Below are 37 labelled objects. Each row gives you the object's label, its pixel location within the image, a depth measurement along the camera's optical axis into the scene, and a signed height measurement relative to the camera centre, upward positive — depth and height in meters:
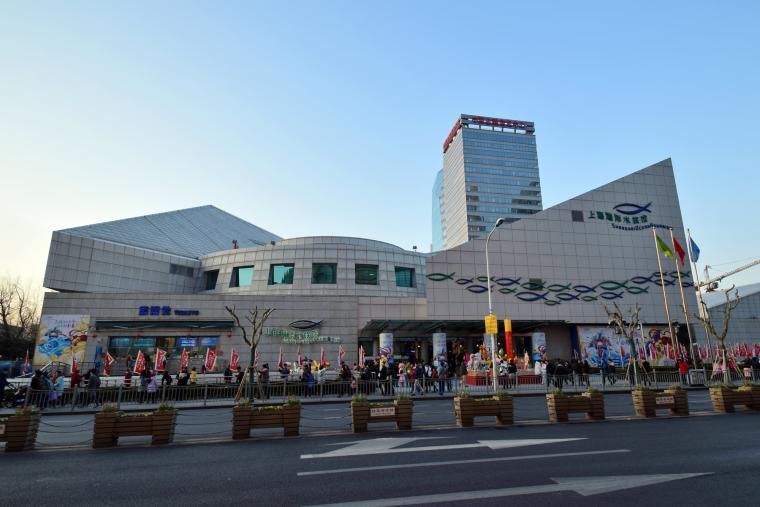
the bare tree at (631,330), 27.87 +2.13
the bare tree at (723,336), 29.02 +1.60
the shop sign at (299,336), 44.06 +2.69
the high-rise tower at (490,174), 160.38 +69.22
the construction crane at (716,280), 42.38 +7.90
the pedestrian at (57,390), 23.28 -1.36
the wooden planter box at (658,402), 15.87 -1.47
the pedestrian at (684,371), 30.48 -0.71
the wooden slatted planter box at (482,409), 14.52 -1.57
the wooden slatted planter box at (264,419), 13.20 -1.69
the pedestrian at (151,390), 25.31 -1.49
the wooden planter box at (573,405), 15.07 -1.51
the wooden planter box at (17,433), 11.92 -1.83
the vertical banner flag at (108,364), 37.28 +0.01
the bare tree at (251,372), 23.17 -0.47
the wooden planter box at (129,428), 12.39 -1.80
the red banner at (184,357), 36.27 +0.51
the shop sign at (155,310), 43.56 +5.27
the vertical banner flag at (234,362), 37.16 +0.12
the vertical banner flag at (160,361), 35.75 +0.23
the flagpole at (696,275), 39.28 +7.71
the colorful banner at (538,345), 40.94 +1.53
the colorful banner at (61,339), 40.69 +2.39
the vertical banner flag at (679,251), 44.12 +11.13
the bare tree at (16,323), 63.09 +6.50
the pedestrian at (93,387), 24.23 -1.29
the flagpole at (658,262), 44.71 +10.64
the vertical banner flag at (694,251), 41.03 +10.13
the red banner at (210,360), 39.03 +0.31
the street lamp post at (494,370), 26.55 -0.49
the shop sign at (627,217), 49.50 +16.15
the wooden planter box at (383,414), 13.92 -1.64
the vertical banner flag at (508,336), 36.87 +2.17
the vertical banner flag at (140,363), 33.50 +0.07
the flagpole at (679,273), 44.92 +9.69
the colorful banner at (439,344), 38.22 +1.58
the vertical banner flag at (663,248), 44.16 +11.29
